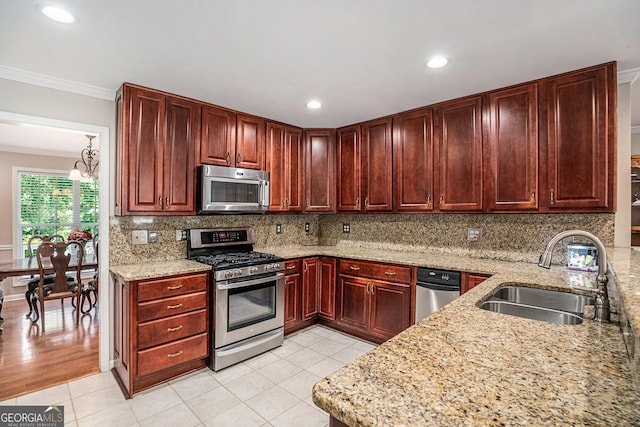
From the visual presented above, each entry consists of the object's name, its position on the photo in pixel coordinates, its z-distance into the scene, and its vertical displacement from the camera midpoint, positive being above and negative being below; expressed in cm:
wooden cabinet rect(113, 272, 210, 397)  232 -89
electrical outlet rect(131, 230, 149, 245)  286 -20
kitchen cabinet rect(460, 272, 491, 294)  252 -53
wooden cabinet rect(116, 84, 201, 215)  259 +56
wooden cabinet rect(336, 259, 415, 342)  298 -86
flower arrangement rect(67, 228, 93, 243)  448 -31
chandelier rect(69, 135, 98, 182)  445 +61
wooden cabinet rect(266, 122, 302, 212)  362 +59
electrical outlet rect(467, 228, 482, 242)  308 -19
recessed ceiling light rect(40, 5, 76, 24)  164 +109
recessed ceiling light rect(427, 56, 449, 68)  217 +109
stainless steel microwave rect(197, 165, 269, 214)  294 +26
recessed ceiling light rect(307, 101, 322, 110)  306 +111
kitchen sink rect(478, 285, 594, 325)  159 -51
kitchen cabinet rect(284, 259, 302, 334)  335 -88
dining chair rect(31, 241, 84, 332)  368 -78
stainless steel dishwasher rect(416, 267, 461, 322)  267 -65
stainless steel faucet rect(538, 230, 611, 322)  132 -26
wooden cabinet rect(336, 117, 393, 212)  348 +57
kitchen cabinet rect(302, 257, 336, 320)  354 -83
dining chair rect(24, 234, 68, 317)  394 -90
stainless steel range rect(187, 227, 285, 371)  270 -75
